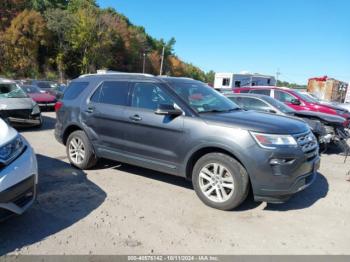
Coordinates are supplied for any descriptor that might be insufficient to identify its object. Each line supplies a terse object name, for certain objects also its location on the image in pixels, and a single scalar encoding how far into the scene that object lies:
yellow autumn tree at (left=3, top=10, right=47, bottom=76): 37.69
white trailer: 30.62
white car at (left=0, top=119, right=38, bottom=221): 3.11
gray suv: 3.92
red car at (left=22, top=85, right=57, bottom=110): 14.39
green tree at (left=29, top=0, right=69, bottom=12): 48.49
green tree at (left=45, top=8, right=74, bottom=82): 42.41
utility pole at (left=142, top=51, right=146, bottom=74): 61.31
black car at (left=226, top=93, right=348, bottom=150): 7.39
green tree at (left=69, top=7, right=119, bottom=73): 41.56
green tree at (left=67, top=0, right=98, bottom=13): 46.72
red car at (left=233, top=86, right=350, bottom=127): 10.52
